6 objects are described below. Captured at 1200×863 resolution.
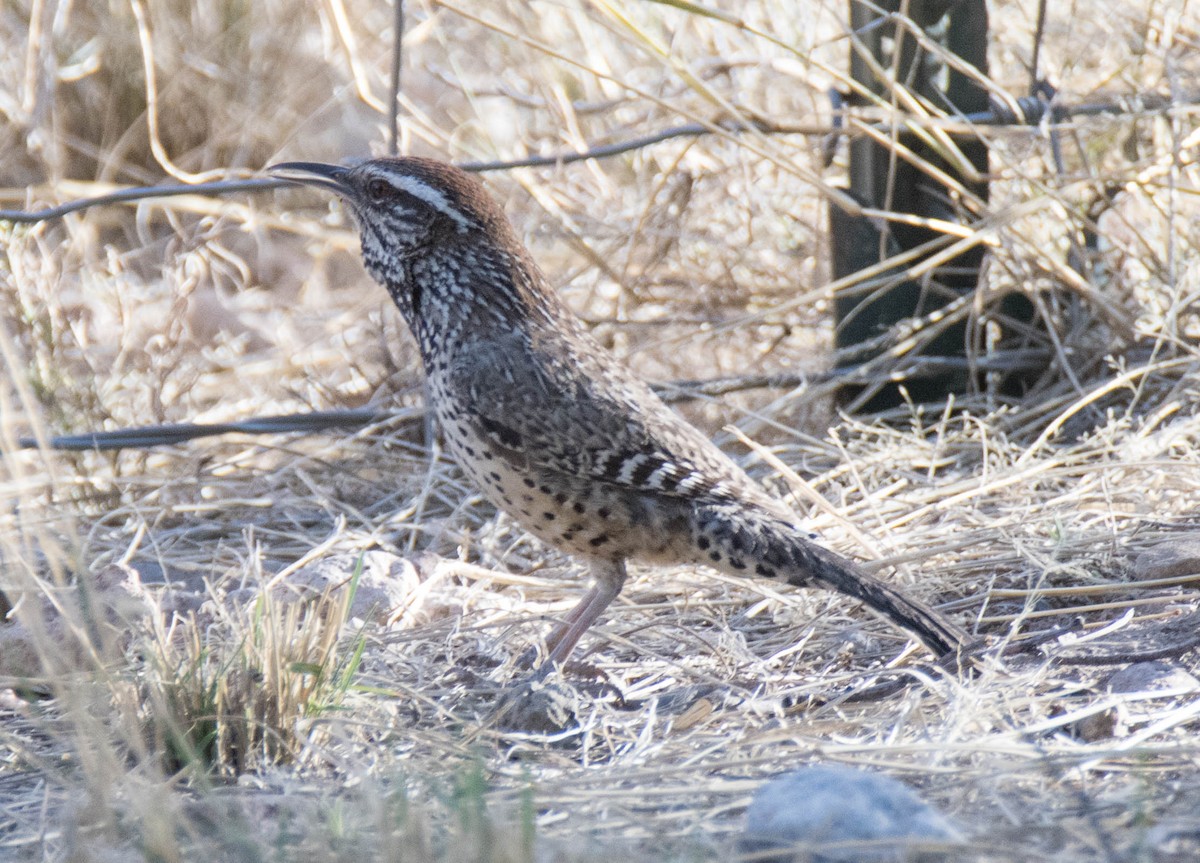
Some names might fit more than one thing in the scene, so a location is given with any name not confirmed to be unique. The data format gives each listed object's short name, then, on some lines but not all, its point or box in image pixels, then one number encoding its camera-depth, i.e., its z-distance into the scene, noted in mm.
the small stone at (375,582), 6789
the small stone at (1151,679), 5151
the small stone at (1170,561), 6293
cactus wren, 6223
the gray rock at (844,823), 3520
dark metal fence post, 8742
